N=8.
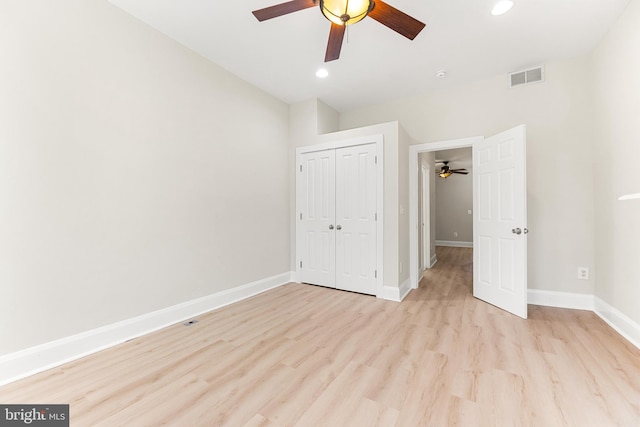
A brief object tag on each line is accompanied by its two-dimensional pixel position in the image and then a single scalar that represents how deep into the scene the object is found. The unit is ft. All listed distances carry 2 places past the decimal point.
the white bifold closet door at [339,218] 12.33
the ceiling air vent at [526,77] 10.77
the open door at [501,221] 9.47
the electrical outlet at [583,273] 10.22
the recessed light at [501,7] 7.47
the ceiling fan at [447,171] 27.94
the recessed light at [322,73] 11.18
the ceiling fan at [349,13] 5.74
